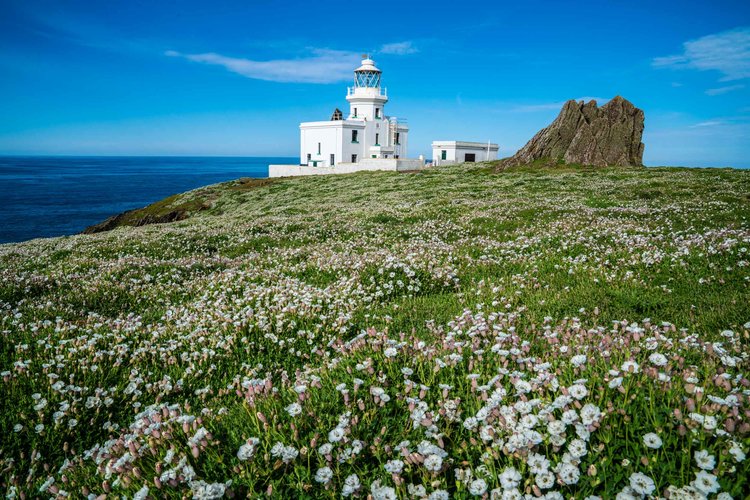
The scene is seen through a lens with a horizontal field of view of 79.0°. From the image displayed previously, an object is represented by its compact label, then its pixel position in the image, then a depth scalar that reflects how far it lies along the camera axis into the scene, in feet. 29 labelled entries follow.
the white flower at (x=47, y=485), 13.58
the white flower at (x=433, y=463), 10.75
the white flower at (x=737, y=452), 9.52
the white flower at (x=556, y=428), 10.83
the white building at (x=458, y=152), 353.92
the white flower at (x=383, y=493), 10.37
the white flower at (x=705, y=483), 9.02
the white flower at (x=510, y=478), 10.05
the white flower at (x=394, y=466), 10.98
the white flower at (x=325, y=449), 11.51
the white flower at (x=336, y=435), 12.00
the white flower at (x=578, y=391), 12.04
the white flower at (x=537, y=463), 10.29
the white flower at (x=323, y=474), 11.01
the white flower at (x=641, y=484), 9.19
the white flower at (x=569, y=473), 9.87
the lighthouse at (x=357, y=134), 366.31
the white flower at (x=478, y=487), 10.27
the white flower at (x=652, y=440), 10.06
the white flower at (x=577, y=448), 10.27
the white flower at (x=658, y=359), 13.69
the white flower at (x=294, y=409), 13.27
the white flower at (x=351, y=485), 10.62
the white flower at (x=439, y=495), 10.18
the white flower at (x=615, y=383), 11.76
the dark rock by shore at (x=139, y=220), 180.65
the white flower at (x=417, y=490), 10.57
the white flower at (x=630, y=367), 12.98
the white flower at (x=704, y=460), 9.53
